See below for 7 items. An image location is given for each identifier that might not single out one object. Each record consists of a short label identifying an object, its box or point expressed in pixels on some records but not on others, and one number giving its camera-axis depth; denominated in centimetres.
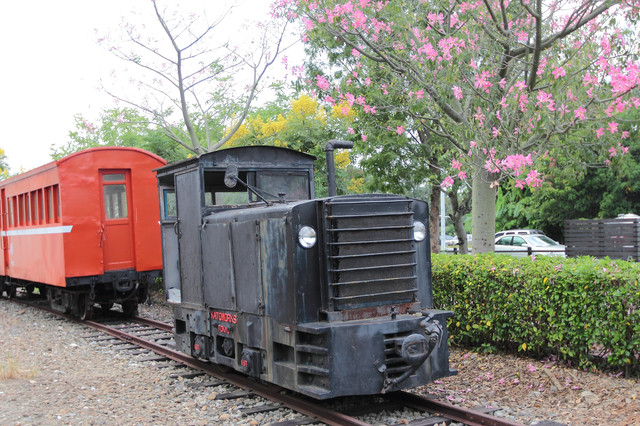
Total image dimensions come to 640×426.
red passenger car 1186
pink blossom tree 779
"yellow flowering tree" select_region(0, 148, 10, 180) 4534
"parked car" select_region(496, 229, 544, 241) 2816
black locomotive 555
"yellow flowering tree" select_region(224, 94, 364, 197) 1531
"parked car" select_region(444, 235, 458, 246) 4662
